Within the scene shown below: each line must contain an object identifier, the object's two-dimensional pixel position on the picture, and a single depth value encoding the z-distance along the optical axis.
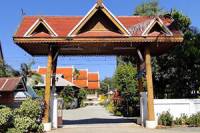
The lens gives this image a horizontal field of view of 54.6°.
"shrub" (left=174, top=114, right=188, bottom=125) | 10.23
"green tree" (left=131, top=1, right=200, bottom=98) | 13.38
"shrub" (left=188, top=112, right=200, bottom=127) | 10.04
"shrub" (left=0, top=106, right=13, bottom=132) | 8.38
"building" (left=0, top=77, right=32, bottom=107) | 14.95
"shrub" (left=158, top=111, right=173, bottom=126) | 10.17
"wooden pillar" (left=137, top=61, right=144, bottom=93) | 11.75
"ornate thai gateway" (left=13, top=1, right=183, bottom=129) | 10.21
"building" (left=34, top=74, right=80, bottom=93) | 27.08
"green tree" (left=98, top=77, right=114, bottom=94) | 55.02
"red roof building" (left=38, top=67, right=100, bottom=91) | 37.02
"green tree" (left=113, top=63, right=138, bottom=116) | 15.65
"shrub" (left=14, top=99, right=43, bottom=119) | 9.41
